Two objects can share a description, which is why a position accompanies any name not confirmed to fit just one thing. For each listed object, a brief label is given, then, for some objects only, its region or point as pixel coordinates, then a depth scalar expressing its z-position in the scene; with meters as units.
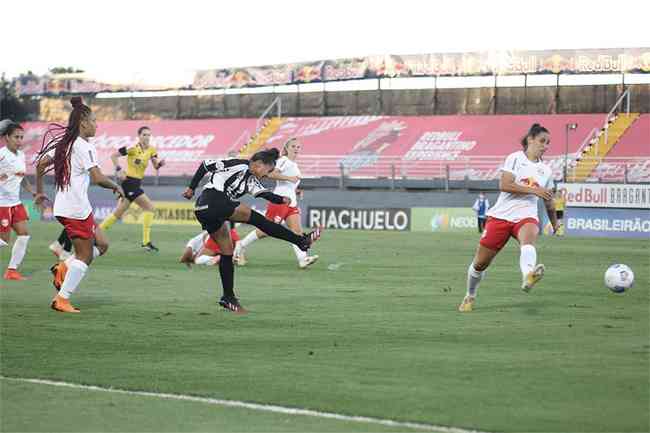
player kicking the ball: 13.77
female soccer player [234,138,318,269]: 20.62
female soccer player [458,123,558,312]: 12.98
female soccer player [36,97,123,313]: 13.26
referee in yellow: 25.19
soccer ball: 15.09
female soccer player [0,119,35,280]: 18.19
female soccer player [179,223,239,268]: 20.09
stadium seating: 51.75
